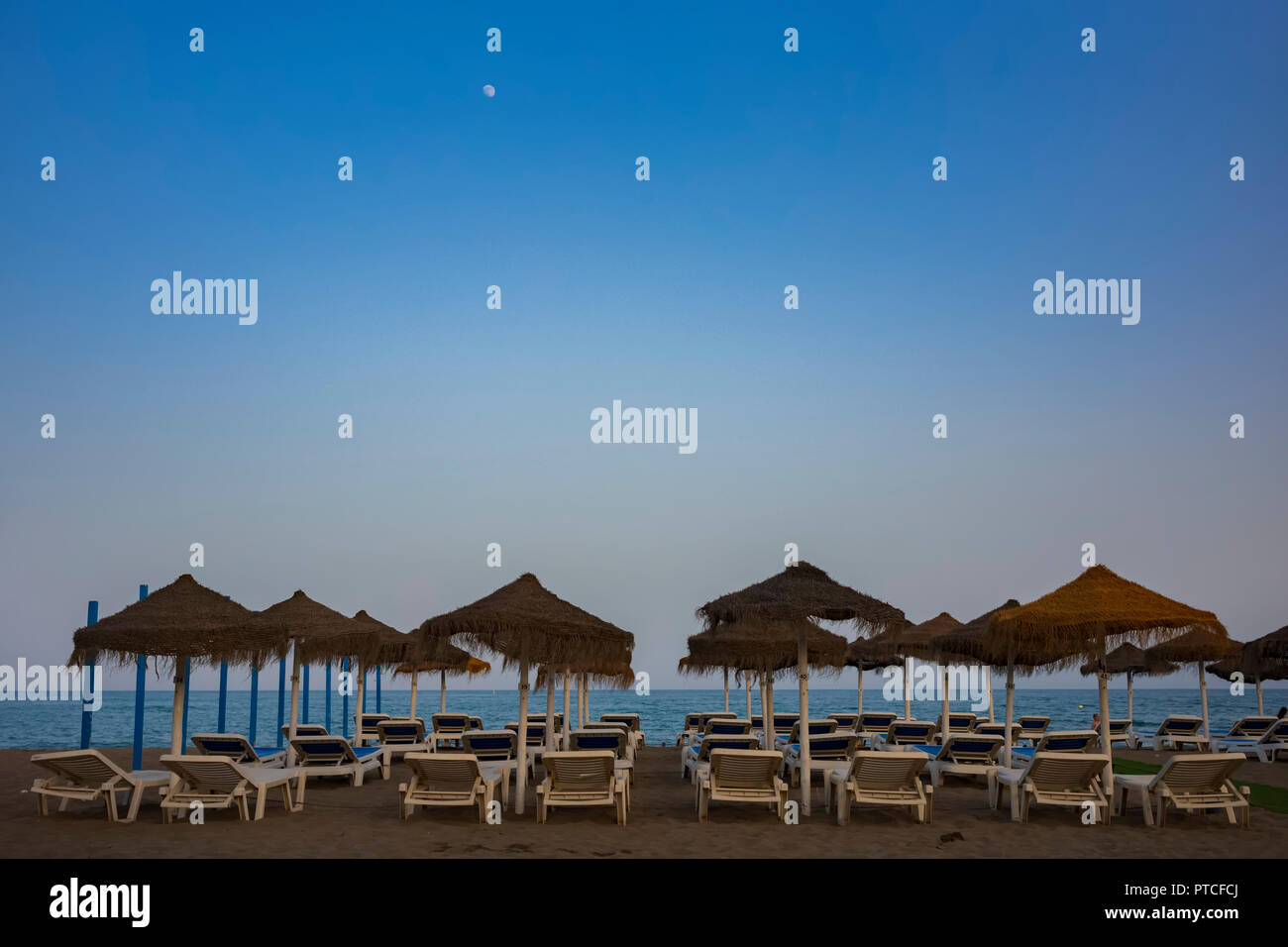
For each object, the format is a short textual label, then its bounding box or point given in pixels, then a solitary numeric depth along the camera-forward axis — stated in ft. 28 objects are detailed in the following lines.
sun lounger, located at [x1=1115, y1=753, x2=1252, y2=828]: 29.14
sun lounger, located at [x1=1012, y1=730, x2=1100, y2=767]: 35.73
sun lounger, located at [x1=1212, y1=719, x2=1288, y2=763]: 57.21
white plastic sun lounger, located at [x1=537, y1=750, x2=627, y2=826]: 28.86
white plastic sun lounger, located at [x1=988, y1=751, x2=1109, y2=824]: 29.48
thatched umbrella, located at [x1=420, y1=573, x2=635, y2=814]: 30.63
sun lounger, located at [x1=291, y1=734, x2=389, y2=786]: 39.27
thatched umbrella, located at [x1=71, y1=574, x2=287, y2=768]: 32.22
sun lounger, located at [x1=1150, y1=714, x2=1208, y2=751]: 65.00
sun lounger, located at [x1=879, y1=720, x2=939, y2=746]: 47.14
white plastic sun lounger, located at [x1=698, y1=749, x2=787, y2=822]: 29.32
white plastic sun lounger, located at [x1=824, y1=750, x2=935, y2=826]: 29.07
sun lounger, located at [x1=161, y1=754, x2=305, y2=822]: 28.84
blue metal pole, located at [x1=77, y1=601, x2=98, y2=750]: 52.01
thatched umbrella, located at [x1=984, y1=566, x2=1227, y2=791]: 29.96
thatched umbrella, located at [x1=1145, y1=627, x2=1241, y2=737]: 60.13
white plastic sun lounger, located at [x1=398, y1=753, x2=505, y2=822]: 28.89
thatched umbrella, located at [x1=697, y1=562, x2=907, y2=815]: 30.50
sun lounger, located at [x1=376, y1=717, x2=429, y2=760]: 48.62
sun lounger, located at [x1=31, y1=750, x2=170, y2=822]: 29.35
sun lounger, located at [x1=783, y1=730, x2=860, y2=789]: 35.45
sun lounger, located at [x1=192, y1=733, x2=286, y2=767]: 35.29
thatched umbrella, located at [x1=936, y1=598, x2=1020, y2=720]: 38.60
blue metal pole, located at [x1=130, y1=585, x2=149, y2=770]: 46.83
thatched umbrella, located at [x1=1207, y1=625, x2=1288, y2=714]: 51.06
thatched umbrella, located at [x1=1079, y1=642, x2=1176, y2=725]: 70.90
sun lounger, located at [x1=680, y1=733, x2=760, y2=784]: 41.27
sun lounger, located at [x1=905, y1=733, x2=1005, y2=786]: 38.34
